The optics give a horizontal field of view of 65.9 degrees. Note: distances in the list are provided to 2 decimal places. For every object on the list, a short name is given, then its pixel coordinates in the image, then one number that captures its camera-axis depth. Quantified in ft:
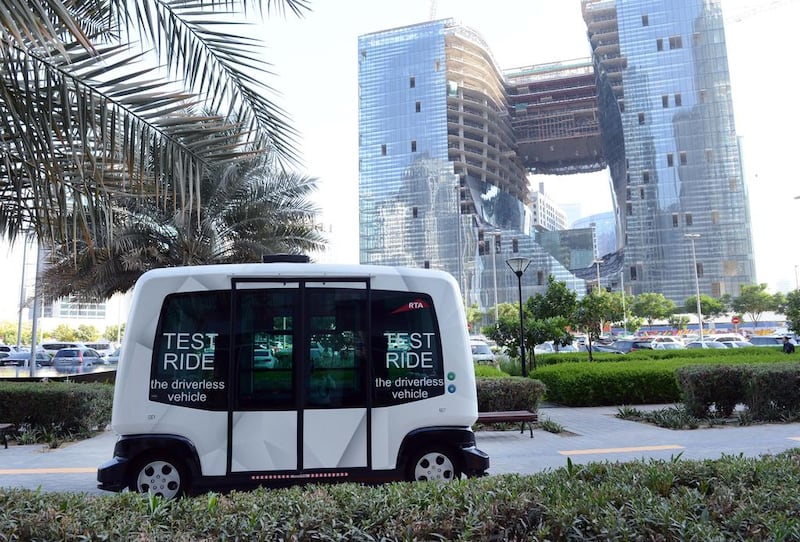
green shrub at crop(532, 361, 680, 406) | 47.85
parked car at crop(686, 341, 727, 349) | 116.98
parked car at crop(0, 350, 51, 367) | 124.36
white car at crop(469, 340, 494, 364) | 101.78
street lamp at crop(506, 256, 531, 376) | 61.11
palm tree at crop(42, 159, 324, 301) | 51.88
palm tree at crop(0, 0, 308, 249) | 13.06
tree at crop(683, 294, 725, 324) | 233.76
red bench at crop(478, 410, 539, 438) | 32.17
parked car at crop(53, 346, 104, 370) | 120.78
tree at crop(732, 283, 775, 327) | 212.23
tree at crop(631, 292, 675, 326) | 226.58
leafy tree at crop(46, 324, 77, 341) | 255.50
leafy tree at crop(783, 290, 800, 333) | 74.93
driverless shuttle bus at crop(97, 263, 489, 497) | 19.29
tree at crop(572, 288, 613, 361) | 71.15
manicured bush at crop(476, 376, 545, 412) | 37.19
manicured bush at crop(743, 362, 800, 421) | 36.55
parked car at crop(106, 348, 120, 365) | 130.23
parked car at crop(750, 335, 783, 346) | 123.86
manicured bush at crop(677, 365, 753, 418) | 37.27
